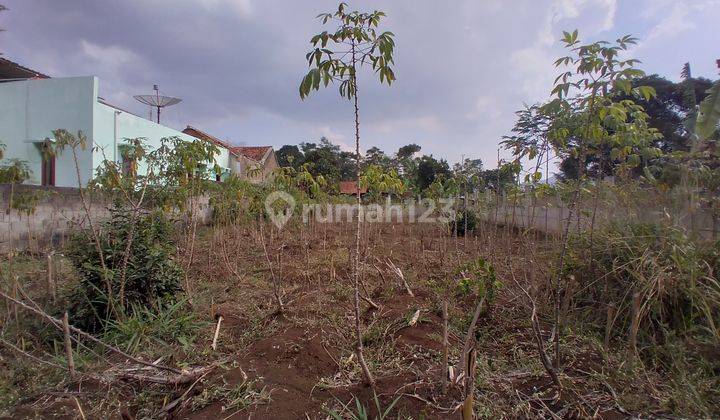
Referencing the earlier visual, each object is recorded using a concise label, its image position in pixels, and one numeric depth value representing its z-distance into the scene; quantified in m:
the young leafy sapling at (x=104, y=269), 2.55
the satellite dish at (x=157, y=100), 13.23
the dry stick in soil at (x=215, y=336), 2.43
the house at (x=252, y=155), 17.11
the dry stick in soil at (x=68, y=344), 1.59
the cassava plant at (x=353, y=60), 1.63
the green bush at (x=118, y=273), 2.69
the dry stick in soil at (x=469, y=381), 1.37
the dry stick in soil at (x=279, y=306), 2.97
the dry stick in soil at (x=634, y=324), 1.94
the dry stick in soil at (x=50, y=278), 2.94
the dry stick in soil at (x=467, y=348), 1.63
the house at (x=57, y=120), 8.67
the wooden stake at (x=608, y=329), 2.18
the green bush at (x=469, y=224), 8.00
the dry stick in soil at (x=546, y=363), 1.83
